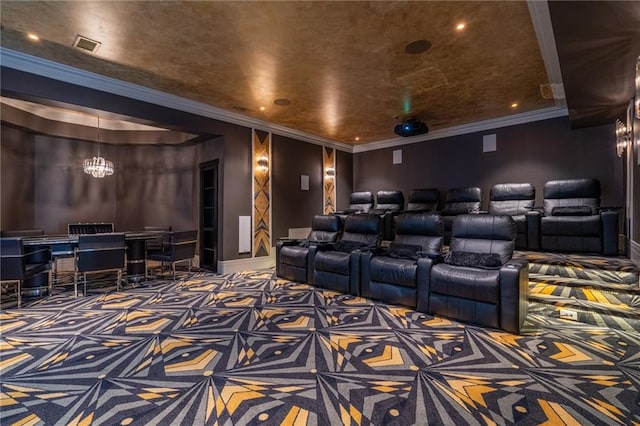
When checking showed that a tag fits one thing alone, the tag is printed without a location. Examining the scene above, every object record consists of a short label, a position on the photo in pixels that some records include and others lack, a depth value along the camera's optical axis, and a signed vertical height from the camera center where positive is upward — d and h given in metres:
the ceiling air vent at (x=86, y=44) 3.31 +1.93
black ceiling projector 6.02 +1.70
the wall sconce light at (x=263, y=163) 6.43 +1.08
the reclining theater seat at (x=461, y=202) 6.27 +0.20
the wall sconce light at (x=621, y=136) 4.70 +1.15
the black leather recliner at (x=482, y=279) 2.86 -0.68
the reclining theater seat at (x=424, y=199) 6.96 +0.30
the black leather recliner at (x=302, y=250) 4.87 -0.61
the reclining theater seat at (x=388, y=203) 7.30 +0.24
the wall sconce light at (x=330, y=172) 8.16 +1.10
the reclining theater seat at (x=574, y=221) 4.55 -0.17
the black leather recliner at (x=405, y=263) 3.53 -0.62
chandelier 5.52 +0.89
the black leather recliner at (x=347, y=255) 4.18 -0.61
